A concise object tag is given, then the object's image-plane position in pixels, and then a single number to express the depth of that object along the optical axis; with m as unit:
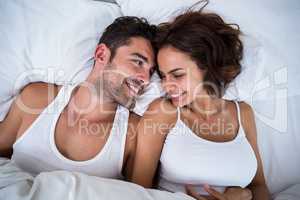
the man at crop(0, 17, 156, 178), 1.06
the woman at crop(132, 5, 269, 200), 1.08
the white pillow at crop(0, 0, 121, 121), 1.14
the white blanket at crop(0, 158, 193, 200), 0.76
